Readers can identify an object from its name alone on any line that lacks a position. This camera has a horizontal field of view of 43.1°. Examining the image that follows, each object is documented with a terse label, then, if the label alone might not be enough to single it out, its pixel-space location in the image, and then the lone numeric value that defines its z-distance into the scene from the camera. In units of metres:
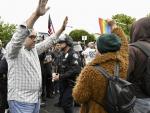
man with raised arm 2.40
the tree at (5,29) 26.19
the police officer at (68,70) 3.82
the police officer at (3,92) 3.06
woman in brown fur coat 1.79
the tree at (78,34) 35.10
